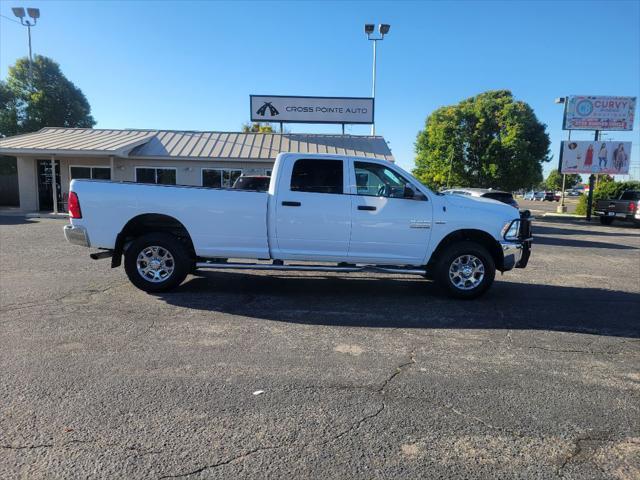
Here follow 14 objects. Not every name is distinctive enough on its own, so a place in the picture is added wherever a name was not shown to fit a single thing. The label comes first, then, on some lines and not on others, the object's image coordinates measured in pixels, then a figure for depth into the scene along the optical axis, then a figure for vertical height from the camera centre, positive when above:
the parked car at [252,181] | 10.52 +0.07
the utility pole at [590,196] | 27.40 -0.31
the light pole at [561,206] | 33.44 -1.21
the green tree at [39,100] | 39.94 +7.28
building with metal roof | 21.62 +1.15
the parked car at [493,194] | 17.31 -0.18
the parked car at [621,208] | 22.64 -0.84
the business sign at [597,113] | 27.08 +4.71
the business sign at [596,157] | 27.91 +2.15
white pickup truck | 6.51 -0.57
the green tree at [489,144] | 32.31 +3.36
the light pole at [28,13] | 36.53 +13.58
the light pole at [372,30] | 26.75 +9.39
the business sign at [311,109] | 26.19 +4.45
